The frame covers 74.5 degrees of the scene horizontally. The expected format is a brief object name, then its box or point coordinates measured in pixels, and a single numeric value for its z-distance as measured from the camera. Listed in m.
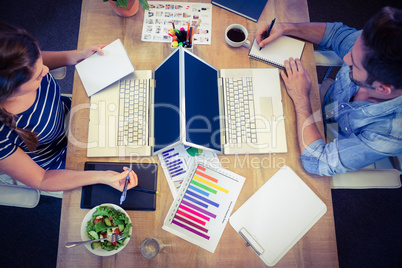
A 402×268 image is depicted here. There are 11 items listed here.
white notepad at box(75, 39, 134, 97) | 1.11
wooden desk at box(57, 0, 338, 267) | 1.01
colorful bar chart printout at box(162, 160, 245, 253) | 1.02
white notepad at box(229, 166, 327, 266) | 1.02
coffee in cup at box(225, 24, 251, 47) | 1.16
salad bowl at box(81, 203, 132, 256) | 0.92
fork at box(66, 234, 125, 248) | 0.92
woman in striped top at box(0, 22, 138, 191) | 0.82
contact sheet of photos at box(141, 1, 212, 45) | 1.21
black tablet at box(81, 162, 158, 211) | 1.04
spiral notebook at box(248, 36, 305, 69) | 1.19
